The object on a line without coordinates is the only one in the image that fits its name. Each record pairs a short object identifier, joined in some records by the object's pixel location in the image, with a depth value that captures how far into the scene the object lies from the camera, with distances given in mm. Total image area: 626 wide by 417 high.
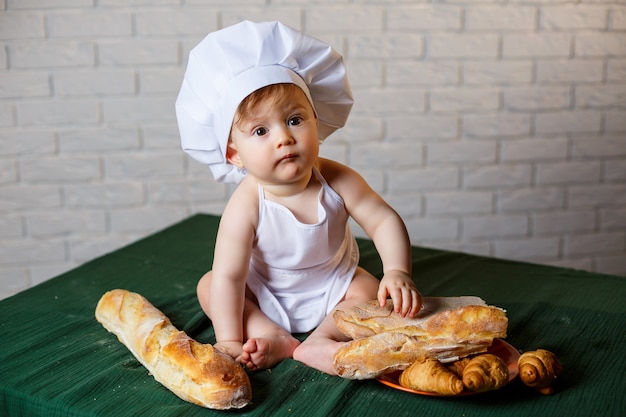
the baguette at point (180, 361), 956
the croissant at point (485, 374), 911
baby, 1096
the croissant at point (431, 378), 916
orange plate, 963
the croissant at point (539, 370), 948
